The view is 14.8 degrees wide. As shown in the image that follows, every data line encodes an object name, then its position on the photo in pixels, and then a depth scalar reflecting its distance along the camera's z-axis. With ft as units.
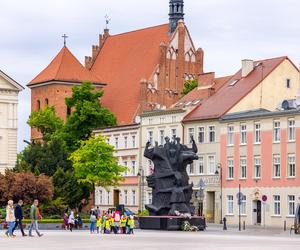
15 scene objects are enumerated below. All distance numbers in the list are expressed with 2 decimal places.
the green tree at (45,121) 416.05
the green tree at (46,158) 338.54
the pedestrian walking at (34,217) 179.54
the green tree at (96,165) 333.83
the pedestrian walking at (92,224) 219.41
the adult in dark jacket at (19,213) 179.41
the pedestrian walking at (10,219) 177.72
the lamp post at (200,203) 314.18
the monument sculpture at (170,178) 231.69
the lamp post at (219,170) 315.08
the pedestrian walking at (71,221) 237.04
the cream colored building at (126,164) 360.48
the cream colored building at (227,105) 317.63
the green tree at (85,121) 391.45
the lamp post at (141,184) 354.00
